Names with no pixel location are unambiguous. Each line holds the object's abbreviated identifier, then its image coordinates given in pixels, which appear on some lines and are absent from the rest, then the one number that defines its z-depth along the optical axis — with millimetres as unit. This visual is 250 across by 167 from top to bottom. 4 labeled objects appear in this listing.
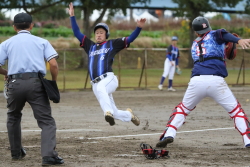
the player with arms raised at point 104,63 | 18187
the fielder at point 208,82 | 16422
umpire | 14062
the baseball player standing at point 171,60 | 42437
